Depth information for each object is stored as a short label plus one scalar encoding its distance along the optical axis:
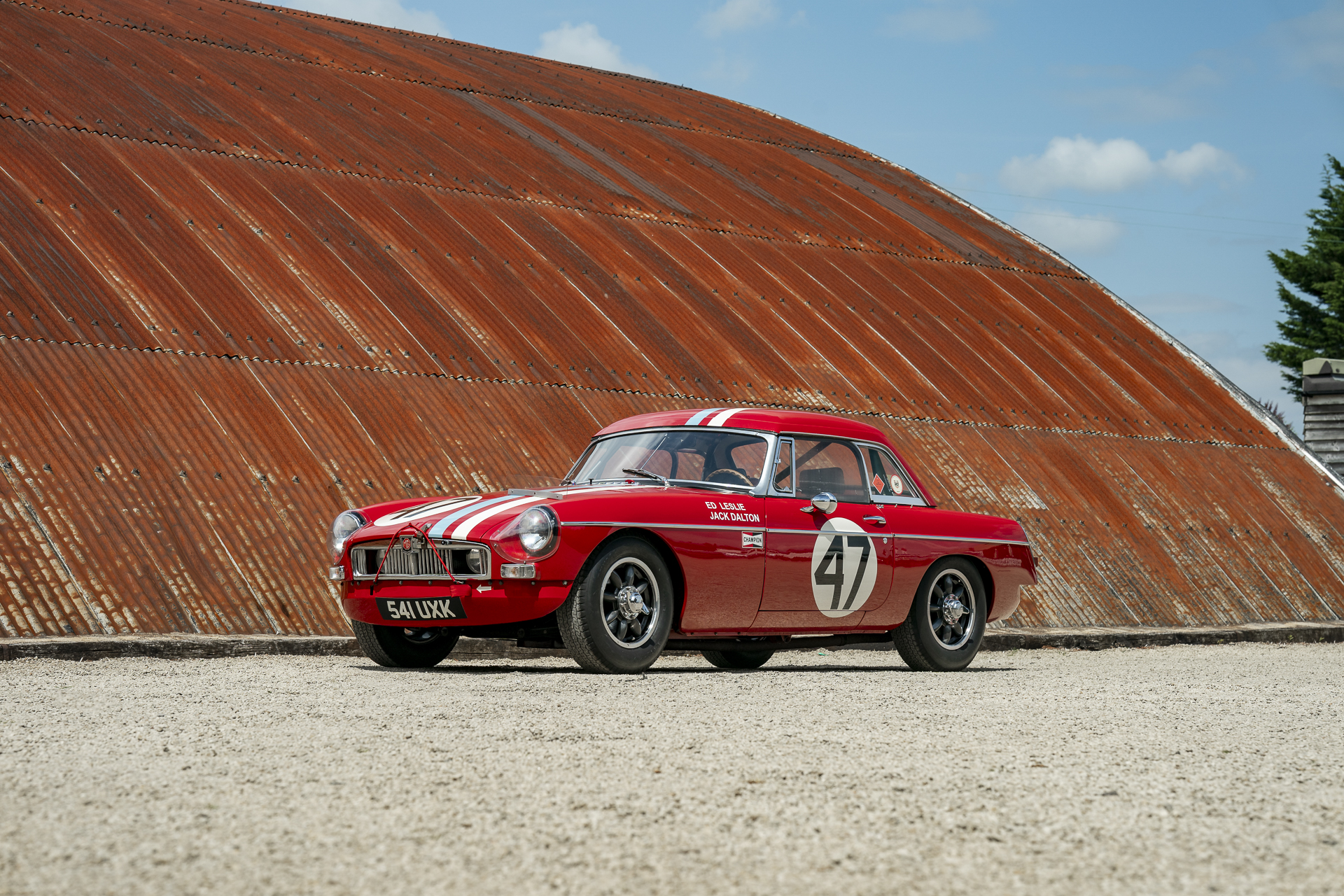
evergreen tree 85.50
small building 43.81
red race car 13.99
